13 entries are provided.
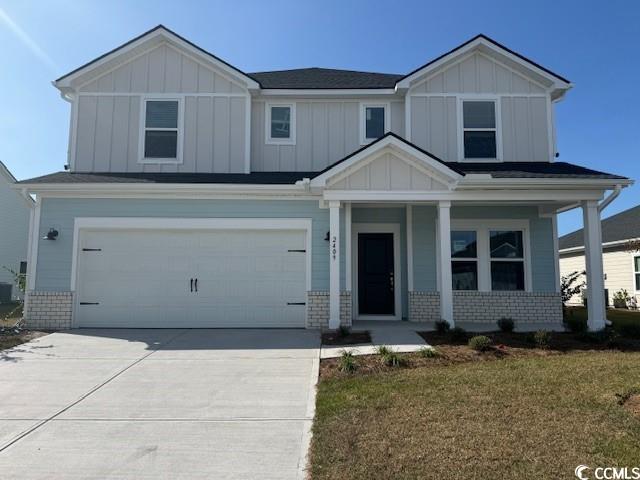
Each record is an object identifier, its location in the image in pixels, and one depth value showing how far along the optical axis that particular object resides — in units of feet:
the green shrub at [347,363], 20.33
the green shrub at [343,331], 27.66
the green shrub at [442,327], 28.25
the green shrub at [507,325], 28.66
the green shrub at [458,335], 25.84
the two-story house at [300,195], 31.30
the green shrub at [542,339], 24.73
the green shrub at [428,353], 22.45
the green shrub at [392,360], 21.09
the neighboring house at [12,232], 66.03
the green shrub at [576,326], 28.96
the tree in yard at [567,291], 43.14
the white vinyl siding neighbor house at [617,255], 57.77
